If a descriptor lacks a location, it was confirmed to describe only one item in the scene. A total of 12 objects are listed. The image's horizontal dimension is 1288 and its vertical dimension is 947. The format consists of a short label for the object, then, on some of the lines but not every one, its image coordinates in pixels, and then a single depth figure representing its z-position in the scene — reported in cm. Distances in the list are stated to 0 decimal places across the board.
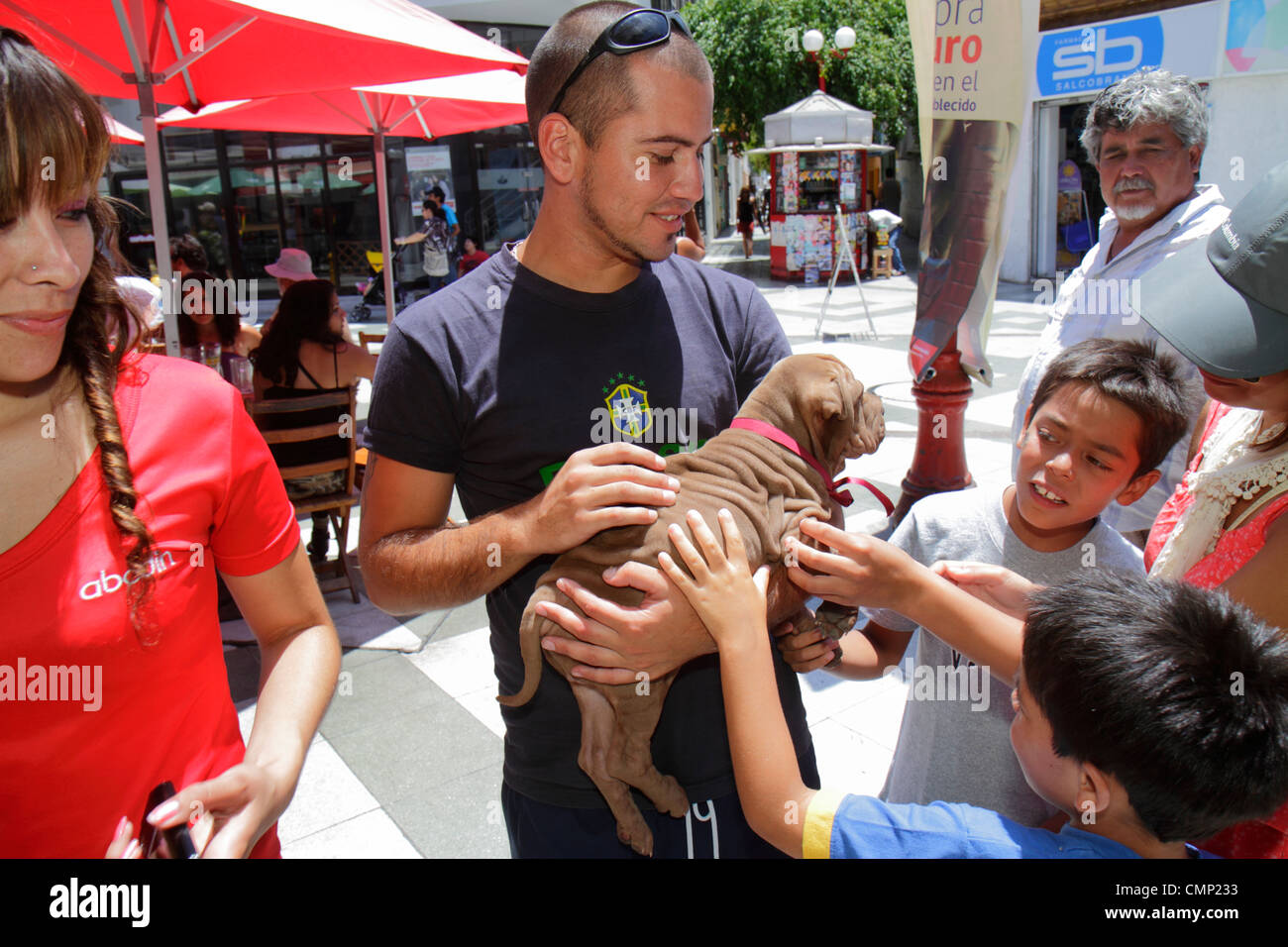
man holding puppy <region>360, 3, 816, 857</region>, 175
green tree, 2270
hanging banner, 451
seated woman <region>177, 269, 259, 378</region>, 698
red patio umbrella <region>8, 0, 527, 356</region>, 477
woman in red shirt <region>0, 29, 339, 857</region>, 129
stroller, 1756
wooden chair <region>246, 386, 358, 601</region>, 543
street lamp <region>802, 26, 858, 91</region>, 1831
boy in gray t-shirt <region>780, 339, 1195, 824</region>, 202
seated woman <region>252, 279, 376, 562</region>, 570
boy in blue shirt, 128
